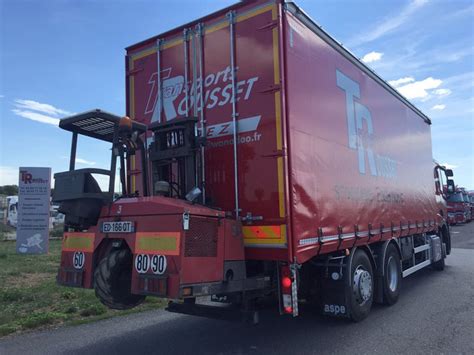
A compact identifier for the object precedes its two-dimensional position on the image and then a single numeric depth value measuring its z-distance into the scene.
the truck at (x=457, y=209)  32.73
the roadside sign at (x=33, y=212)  15.46
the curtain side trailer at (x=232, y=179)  4.66
